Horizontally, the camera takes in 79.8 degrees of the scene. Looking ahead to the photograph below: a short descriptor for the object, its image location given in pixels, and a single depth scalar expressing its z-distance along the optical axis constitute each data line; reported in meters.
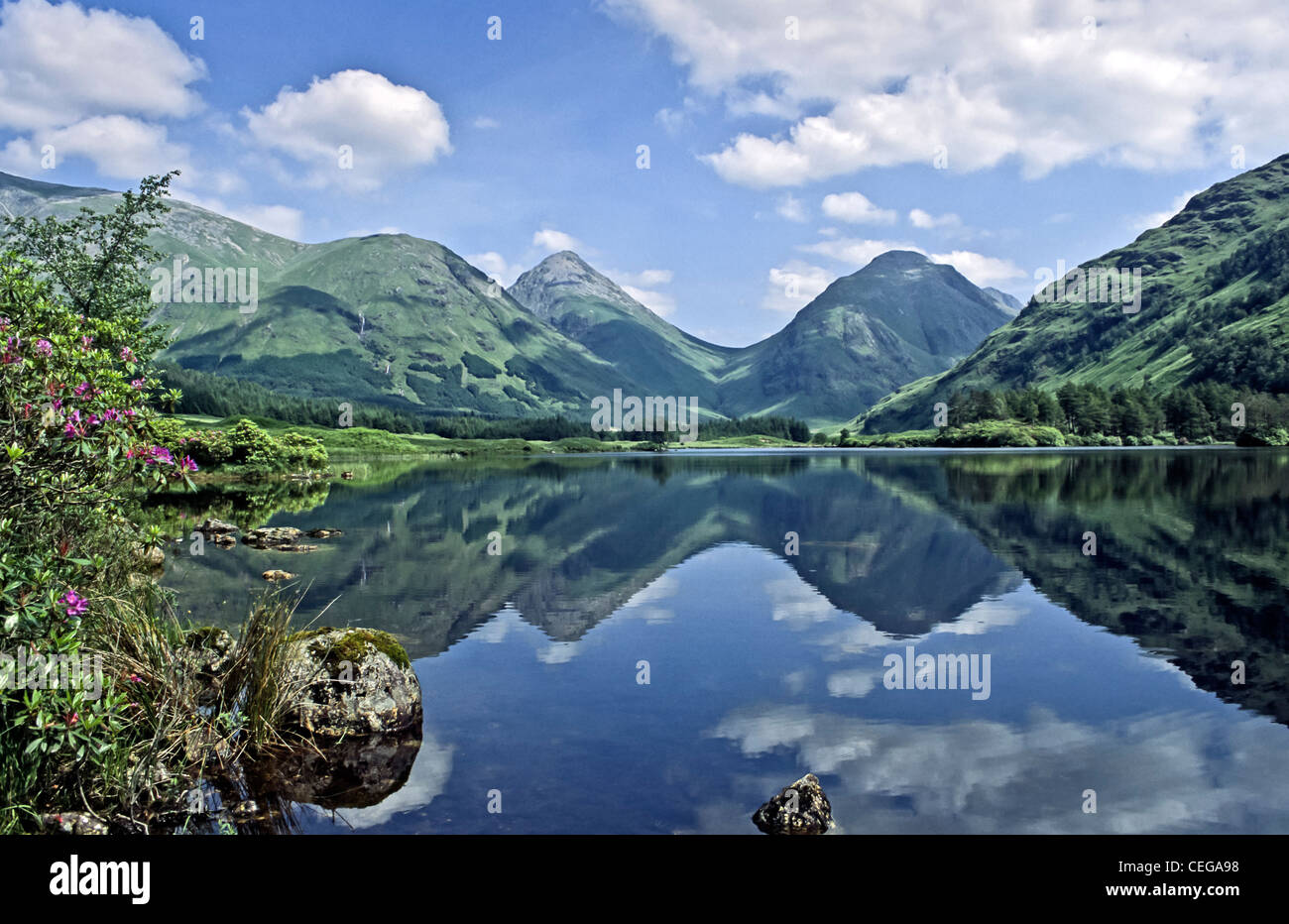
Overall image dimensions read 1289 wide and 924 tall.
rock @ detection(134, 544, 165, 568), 40.14
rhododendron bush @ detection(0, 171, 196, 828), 11.05
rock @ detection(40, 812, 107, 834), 11.74
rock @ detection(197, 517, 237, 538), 53.02
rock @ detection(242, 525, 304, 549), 49.06
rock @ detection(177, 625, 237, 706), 16.28
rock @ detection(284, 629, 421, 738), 17.61
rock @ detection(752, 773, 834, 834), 13.44
